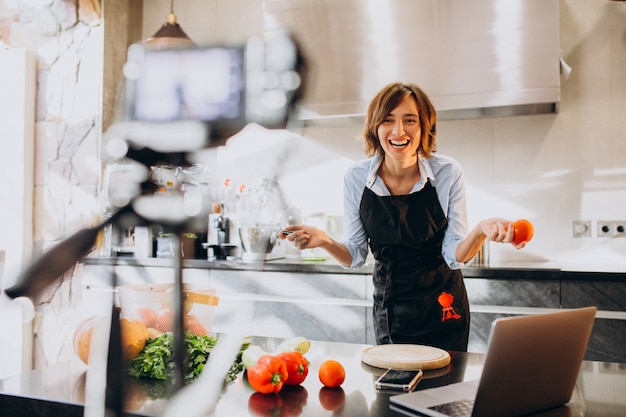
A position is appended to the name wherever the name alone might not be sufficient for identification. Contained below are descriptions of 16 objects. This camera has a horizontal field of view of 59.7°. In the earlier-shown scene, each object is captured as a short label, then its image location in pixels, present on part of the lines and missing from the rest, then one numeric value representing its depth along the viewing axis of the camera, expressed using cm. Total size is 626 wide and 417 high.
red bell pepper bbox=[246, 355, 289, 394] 102
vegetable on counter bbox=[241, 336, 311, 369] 113
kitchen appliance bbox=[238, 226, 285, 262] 284
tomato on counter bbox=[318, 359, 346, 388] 107
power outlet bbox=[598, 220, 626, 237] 280
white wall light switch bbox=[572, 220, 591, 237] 285
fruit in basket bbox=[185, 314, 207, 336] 65
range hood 258
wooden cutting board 119
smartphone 104
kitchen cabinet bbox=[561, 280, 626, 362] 224
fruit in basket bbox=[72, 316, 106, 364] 88
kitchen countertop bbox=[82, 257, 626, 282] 229
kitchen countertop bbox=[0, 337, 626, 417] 95
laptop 83
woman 172
